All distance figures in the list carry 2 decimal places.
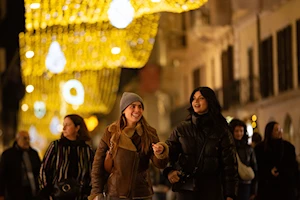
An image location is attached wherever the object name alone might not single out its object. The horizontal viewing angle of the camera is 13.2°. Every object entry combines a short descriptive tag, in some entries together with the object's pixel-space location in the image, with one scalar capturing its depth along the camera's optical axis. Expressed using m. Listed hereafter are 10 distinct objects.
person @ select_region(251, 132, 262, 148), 20.66
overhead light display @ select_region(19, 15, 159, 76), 27.78
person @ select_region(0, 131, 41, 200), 19.86
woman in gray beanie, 14.19
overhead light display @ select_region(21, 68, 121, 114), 44.78
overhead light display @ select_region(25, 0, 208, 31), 19.61
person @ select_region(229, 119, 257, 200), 18.84
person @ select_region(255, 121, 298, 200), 18.84
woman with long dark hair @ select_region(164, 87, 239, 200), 14.25
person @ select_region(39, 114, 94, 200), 15.91
